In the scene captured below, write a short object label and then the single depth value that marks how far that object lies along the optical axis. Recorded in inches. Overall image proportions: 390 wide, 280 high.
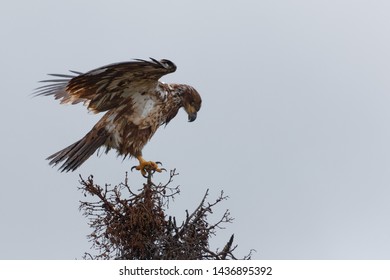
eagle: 733.3
